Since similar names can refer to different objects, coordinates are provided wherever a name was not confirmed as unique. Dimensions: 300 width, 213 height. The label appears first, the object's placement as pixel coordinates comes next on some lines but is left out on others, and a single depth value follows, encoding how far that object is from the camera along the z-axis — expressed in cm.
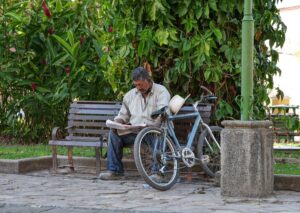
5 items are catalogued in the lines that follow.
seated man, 1733
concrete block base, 1453
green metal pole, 1495
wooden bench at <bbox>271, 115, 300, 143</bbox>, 2357
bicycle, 1603
